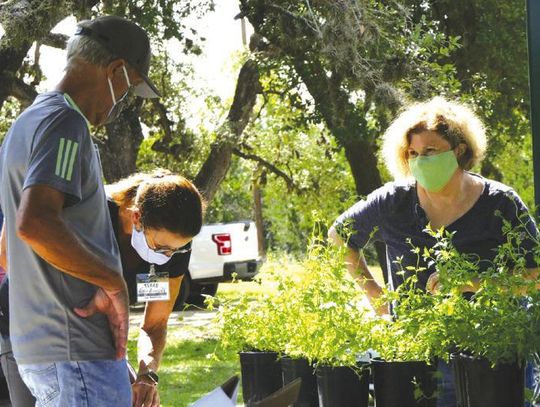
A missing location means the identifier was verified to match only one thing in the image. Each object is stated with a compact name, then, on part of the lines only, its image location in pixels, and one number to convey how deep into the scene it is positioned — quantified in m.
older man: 3.53
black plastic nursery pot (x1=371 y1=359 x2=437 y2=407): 3.75
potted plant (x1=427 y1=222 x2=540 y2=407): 3.42
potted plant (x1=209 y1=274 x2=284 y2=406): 4.20
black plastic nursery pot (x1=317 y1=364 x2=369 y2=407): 3.85
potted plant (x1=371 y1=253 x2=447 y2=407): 3.70
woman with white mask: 4.15
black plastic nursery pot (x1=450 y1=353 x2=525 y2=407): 3.42
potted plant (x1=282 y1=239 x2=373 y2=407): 3.87
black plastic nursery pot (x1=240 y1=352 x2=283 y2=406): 4.19
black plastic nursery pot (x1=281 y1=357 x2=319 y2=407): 4.04
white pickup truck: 21.35
